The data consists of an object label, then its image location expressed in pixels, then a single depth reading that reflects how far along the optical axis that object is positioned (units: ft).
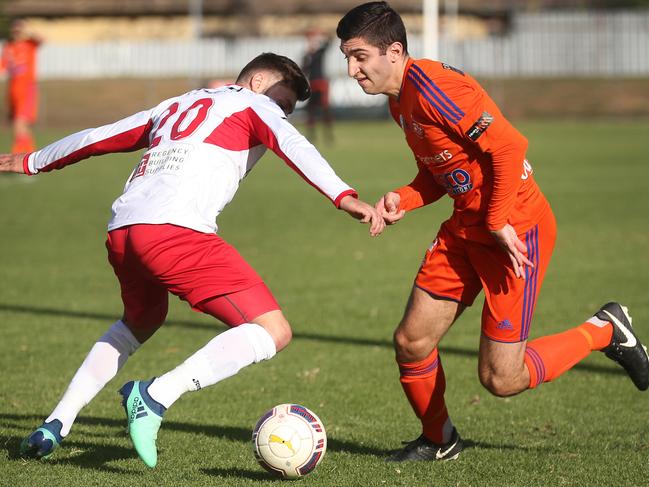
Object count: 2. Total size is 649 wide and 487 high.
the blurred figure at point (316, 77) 176.61
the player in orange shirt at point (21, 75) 133.69
